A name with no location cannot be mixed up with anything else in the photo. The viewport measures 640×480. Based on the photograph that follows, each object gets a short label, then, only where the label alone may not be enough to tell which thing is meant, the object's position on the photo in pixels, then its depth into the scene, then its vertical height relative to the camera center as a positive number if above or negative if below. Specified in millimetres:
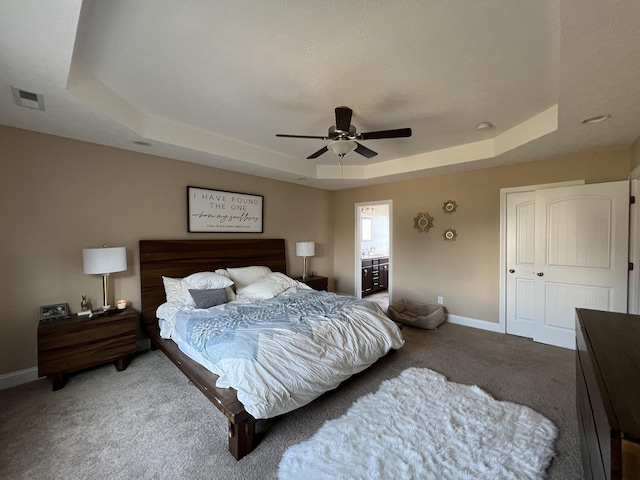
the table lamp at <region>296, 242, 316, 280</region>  4863 -264
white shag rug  1556 -1387
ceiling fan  2299 +887
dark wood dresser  694 -516
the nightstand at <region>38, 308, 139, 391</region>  2375 -1031
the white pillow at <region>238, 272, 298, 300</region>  3472 -725
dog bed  3996 -1301
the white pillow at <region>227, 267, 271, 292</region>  3836 -598
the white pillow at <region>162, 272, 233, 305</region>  3203 -612
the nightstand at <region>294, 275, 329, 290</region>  4746 -859
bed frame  1731 -492
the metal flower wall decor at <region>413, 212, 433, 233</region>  4586 +212
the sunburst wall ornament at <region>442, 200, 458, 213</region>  4309 +457
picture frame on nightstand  2629 -760
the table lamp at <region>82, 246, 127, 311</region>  2668 -254
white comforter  1812 -905
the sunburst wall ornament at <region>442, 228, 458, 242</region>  4345 -16
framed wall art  3796 +371
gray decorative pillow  3010 -721
